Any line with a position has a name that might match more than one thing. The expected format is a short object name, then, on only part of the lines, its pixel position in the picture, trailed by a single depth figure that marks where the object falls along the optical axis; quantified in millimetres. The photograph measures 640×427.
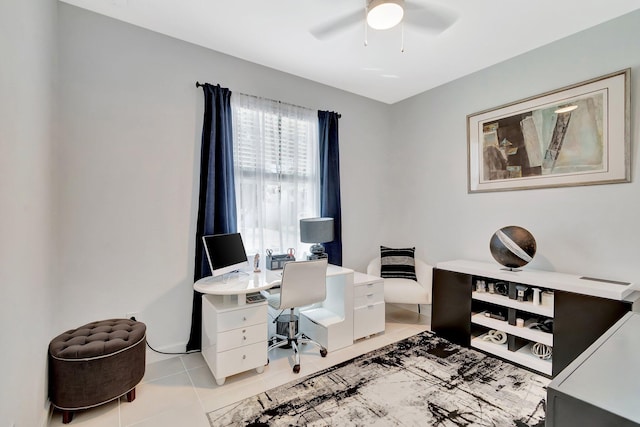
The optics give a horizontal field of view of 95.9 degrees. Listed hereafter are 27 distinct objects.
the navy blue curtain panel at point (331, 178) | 3449
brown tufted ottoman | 1781
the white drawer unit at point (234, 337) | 2184
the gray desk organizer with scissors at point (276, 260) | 2930
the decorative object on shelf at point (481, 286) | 2795
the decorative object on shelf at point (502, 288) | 2664
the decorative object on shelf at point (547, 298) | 2314
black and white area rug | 1847
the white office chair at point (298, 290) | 2400
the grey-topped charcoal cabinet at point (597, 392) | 673
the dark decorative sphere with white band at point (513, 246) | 2480
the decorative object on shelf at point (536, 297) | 2377
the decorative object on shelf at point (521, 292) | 2488
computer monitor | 2371
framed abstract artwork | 2271
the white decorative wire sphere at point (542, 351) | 2404
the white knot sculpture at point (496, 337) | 2686
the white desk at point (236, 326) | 2189
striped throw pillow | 3590
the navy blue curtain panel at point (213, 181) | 2652
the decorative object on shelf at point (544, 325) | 2432
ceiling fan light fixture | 1931
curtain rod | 2674
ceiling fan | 1978
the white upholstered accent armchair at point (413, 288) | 3201
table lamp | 3018
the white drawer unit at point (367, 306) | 2928
